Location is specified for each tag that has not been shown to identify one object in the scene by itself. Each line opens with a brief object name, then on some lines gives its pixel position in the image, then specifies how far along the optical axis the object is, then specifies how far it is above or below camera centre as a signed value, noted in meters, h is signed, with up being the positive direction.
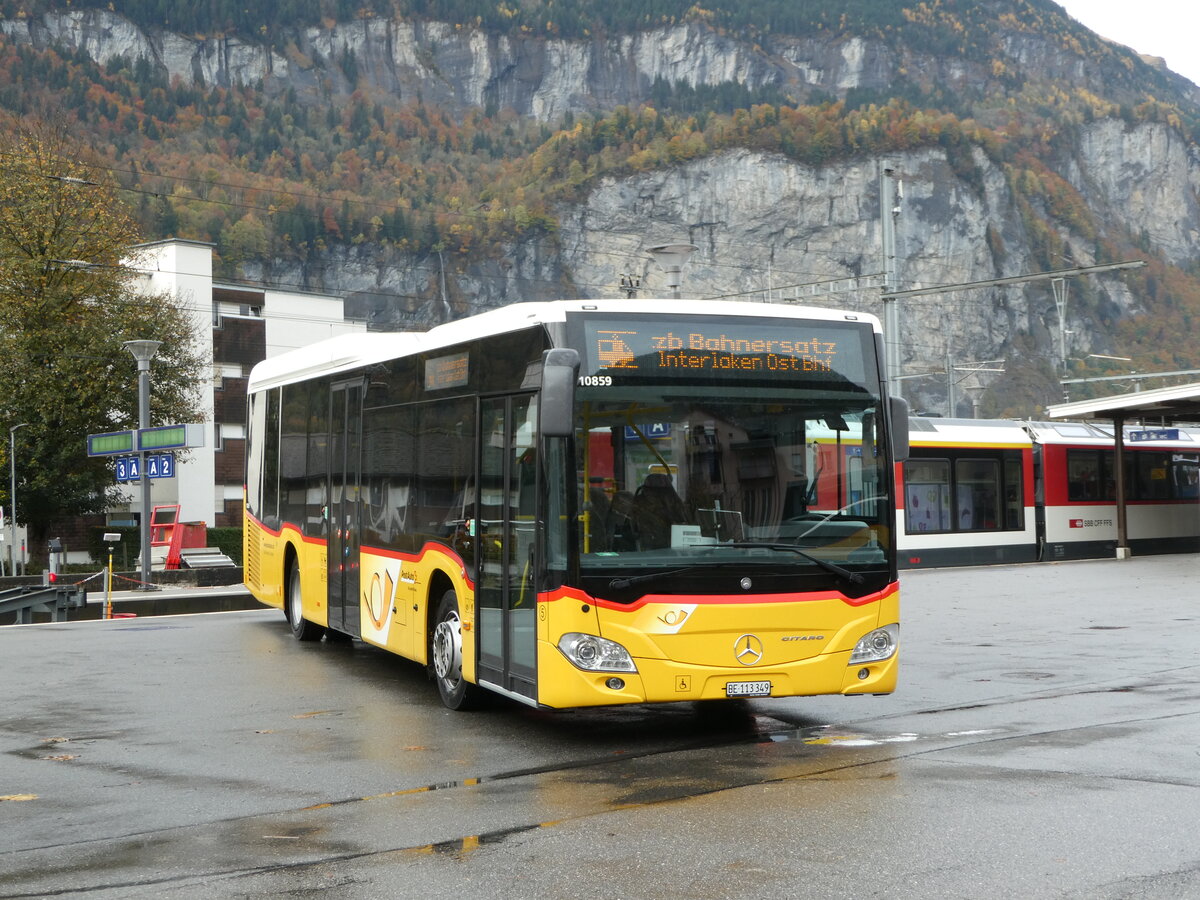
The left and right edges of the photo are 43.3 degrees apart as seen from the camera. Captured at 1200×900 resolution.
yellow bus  8.90 +0.01
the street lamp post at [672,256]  25.19 +4.22
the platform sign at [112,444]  27.56 +1.32
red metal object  38.81 -0.66
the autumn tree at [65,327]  45.91 +5.85
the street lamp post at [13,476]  46.19 +1.25
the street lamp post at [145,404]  28.05 +2.10
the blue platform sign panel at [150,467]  27.42 +0.87
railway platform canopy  32.06 +2.07
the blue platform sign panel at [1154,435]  36.56 +1.57
